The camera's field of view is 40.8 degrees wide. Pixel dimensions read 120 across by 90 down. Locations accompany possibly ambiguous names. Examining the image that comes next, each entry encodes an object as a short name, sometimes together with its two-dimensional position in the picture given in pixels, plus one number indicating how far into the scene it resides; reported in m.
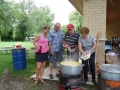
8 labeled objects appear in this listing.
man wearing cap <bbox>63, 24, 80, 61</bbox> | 4.17
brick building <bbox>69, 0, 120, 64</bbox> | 4.75
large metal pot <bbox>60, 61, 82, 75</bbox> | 3.19
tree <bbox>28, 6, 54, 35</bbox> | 39.22
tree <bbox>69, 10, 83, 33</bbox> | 30.73
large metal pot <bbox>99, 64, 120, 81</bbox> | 3.01
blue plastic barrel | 5.73
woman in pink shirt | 4.05
